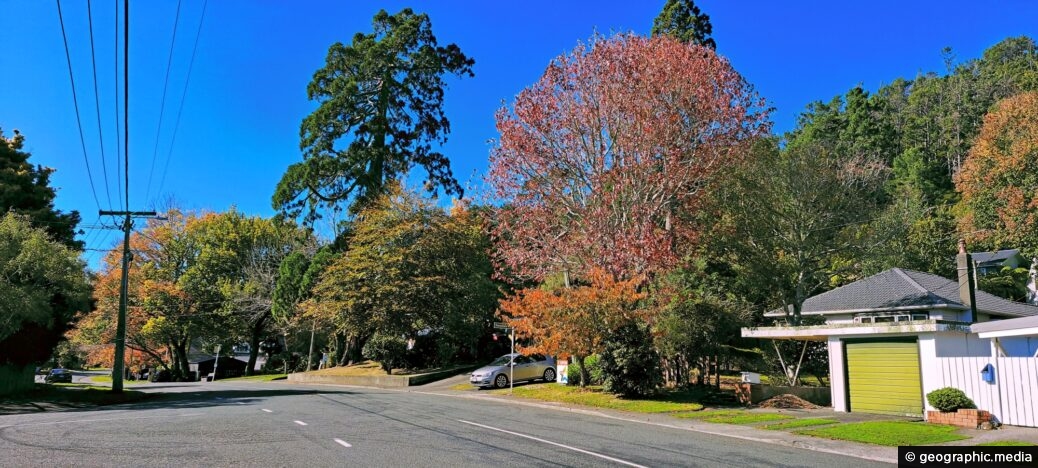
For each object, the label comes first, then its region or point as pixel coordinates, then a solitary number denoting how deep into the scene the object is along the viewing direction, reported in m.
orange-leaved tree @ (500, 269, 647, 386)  21.77
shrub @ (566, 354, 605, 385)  26.15
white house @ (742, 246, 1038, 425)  15.27
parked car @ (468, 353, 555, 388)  29.95
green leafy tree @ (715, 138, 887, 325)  28.56
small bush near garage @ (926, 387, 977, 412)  15.64
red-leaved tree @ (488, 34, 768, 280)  23.33
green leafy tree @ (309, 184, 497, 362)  35.56
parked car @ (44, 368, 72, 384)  51.85
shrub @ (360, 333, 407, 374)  38.22
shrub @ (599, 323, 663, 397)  22.34
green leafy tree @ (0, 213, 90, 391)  21.08
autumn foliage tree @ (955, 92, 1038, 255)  27.89
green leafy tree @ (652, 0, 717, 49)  41.34
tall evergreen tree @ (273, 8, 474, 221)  42.44
